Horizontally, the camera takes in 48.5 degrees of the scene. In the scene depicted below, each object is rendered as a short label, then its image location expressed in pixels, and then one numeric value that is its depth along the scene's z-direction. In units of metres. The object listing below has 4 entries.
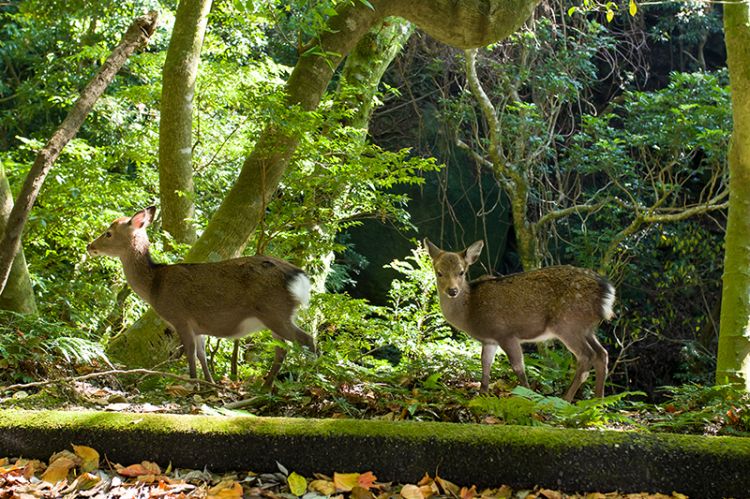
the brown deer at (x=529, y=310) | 5.82
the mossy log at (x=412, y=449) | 3.54
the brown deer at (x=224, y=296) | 5.80
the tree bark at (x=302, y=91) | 7.10
